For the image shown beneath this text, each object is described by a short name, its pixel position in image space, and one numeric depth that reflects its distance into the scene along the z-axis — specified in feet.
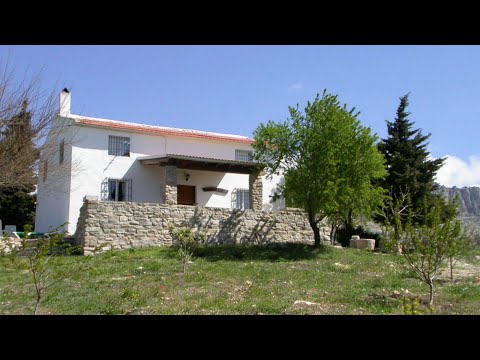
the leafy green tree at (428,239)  31.86
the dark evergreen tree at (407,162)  87.97
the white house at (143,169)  72.59
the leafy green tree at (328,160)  62.69
